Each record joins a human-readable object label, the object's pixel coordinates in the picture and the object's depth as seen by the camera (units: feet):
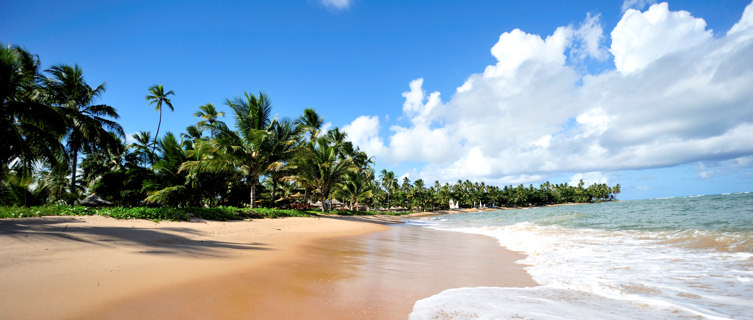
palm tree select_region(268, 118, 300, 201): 54.65
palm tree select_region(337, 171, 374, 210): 97.86
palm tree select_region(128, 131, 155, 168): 88.29
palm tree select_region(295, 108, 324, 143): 101.68
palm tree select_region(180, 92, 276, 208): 50.78
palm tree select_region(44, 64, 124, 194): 54.03
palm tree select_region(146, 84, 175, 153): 88.69
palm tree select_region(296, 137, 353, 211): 74.49
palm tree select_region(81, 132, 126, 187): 80.23
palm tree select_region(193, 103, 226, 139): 92.48
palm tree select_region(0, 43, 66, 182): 30.68
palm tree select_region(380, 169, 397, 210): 235.40
